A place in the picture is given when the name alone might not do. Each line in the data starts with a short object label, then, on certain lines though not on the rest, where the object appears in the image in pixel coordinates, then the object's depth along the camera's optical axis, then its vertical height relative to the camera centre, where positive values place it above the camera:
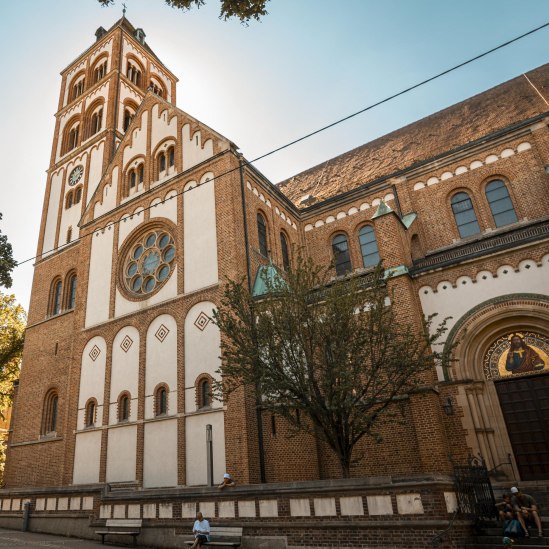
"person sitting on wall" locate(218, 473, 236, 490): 11.20 +0.07
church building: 12.42 +5.44
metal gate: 9.32 -0.58
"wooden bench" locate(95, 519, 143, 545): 12.30 -0.76
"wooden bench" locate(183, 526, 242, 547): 10.36 -1.02
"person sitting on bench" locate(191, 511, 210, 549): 10.17 -0.83
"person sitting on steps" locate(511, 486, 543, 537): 9.27 -0.94
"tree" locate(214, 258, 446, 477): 10.77 +2.68
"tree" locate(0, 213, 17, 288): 15.28 +7.28
